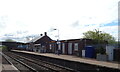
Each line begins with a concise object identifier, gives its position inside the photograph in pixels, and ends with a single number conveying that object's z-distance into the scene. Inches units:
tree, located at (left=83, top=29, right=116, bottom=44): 1144.3
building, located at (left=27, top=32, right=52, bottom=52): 1510.5
